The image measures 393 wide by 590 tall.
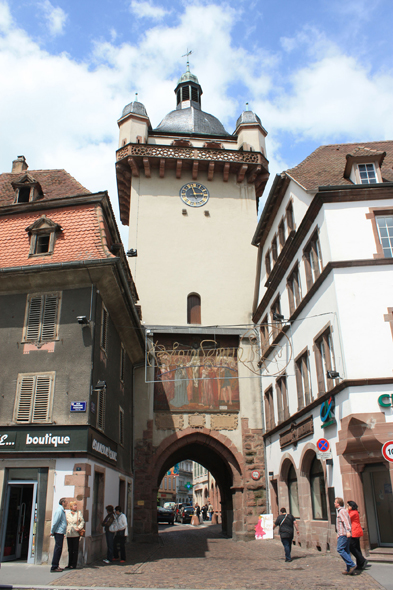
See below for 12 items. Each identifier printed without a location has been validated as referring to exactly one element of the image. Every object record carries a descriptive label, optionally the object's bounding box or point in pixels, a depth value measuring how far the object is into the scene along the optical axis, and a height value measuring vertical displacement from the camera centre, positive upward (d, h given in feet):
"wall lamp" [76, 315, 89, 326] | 45.44 +15.81
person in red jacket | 35.09 -1.77
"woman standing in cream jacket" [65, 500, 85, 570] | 37.78 -1.27
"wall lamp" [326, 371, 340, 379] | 41.83 +10.06
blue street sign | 43.16 +8.24
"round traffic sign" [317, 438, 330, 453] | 44.57 +5.15
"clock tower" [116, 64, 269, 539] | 75.87 +33.63
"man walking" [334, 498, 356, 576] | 34.19 -1.80
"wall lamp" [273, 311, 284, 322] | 61.35 +21.33
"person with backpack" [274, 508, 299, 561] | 43.06 -1.60
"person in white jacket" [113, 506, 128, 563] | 43.02 -1.84
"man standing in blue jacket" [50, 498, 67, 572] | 36.50 -1.16
